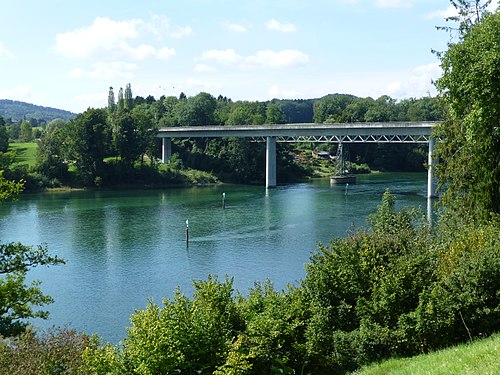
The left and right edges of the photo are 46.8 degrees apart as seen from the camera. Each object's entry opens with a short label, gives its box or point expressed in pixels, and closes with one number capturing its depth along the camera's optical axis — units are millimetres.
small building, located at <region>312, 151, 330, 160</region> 138875
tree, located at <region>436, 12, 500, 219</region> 23703
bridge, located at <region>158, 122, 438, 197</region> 85375
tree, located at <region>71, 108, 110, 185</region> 94312
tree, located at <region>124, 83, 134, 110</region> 124725
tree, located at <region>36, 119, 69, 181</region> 92500
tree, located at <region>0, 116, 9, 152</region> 102775
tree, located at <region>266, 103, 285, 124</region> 148412
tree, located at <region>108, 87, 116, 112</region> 121925
